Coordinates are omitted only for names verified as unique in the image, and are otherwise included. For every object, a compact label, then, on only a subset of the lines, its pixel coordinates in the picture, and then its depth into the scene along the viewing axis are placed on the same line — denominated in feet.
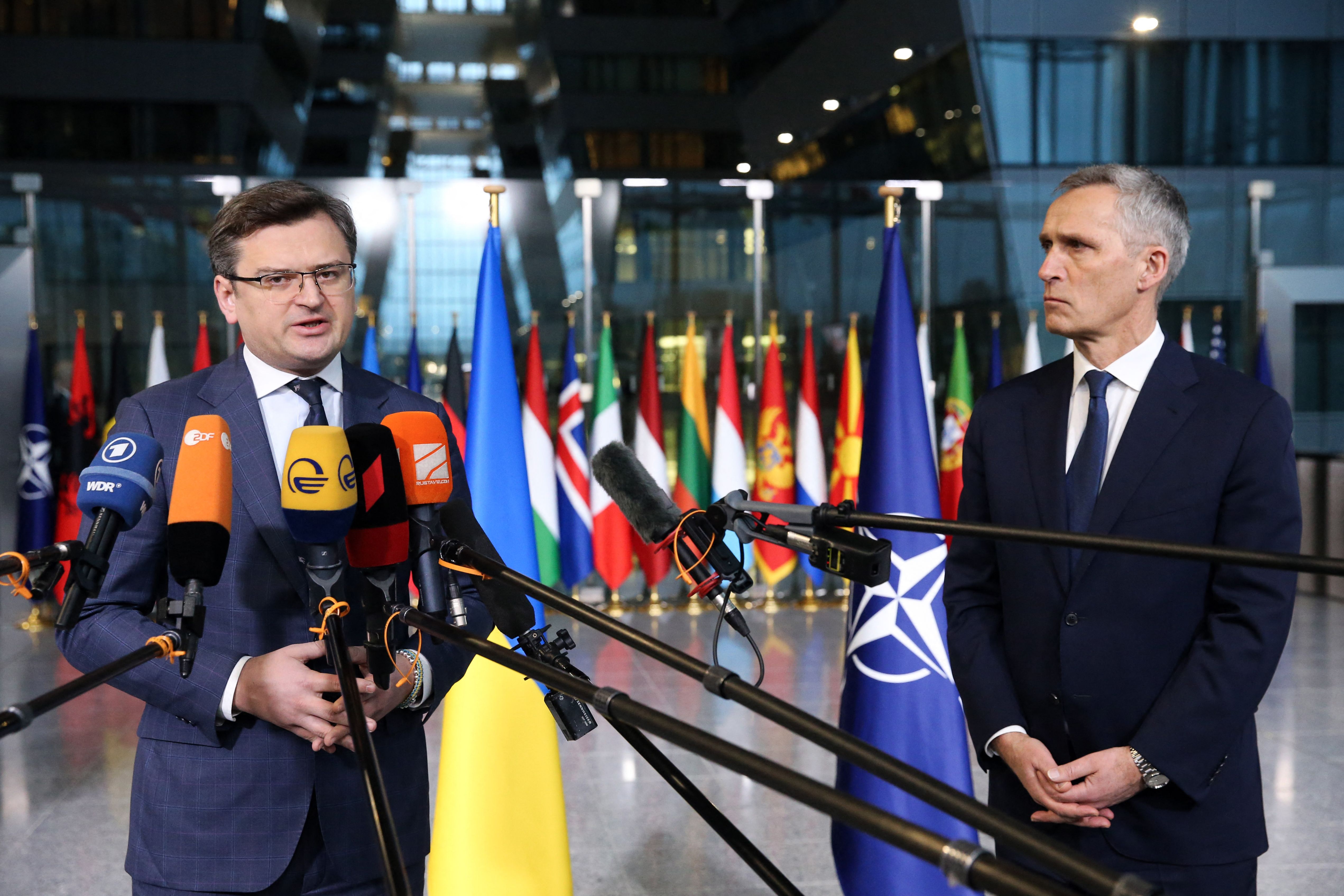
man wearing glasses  4.21
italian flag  22.47
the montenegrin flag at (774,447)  23.77
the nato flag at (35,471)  22.61
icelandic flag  22.88
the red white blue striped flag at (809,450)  23.54
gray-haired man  4.89
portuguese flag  23.40
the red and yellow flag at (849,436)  23.79
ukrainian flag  7.68
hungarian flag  21.22
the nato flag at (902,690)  8.19
